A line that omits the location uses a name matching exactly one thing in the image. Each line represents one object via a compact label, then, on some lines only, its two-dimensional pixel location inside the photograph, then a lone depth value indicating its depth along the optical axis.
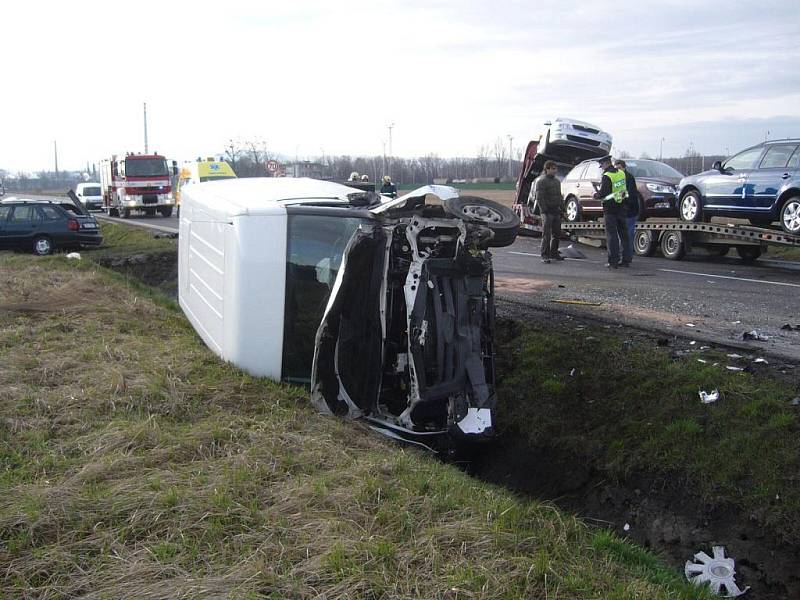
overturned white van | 5.77
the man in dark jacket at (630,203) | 13.26
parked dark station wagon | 19.02
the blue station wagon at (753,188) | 12.43
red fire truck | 33.44
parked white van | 46.12
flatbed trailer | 12.93
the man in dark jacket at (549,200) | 13.78
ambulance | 29.09
